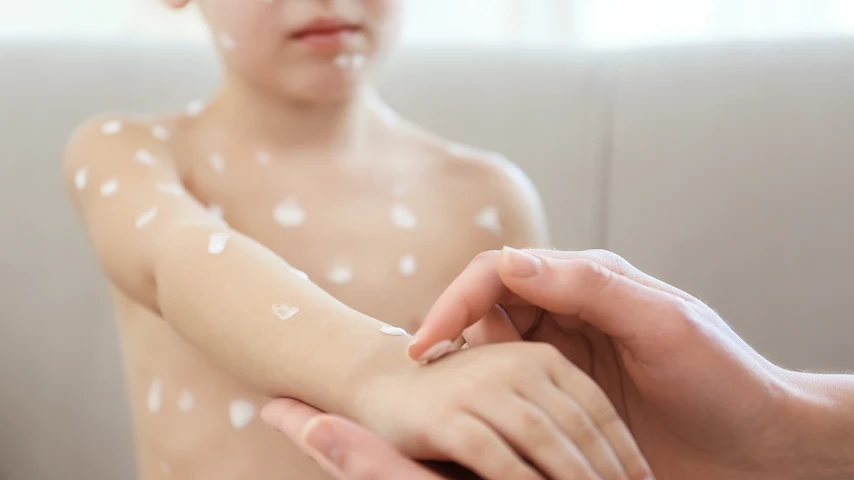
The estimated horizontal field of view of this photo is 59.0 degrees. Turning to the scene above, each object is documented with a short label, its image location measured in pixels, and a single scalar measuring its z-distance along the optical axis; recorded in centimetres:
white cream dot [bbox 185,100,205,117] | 62
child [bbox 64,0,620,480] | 41
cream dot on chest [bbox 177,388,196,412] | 54
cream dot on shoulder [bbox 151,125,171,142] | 58
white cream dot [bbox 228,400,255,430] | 53
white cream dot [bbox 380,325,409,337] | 40
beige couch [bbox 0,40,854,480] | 77
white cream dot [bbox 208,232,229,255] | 46
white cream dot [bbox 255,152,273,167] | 60
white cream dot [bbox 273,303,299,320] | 42
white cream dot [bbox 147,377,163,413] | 56
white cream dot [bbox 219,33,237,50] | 54
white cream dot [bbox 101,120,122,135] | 58
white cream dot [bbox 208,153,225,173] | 59
